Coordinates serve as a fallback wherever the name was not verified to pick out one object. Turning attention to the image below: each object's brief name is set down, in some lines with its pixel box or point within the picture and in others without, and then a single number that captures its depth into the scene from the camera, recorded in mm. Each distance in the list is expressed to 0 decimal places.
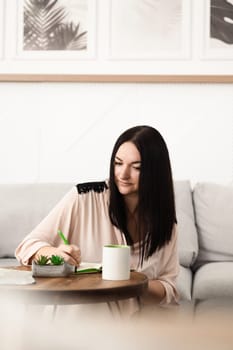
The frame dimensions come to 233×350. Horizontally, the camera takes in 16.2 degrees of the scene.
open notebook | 2454
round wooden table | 2089
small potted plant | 2363
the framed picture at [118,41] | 4787
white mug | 2318
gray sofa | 4139
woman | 2651
